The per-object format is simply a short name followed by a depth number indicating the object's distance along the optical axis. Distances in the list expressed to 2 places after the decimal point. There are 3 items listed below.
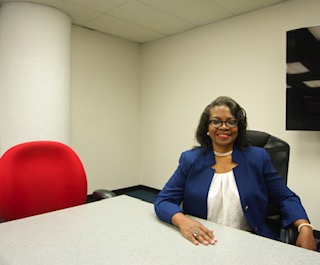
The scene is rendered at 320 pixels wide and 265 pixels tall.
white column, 2.86
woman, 1.29
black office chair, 1.46
